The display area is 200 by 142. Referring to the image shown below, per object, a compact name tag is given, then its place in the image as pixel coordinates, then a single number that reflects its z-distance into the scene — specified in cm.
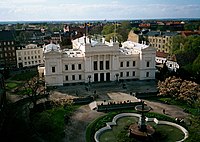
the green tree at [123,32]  11870
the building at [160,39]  10044
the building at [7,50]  8044
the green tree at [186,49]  7331
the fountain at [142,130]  3434
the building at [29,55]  8319
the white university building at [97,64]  5950
